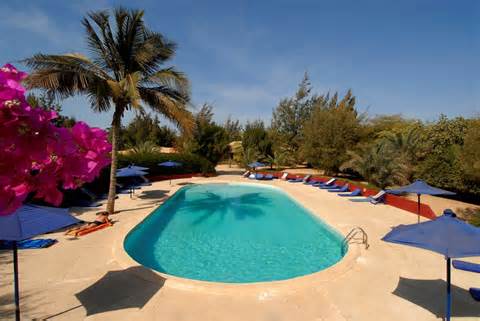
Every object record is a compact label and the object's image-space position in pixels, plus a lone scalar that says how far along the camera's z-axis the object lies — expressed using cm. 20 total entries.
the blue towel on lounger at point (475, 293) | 509
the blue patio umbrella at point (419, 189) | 940
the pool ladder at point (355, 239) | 799
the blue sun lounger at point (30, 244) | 762
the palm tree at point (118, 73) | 947
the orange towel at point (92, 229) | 876
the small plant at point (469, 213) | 952
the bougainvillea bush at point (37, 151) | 115
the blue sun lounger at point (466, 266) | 608
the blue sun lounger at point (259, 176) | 2389
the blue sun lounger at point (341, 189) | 1701
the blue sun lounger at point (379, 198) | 1363
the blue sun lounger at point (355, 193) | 1564
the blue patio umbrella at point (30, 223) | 383
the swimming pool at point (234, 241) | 773
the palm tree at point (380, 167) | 1623
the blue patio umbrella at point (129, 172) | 1499
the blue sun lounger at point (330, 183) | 1914
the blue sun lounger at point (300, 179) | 2181
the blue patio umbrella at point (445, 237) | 387
